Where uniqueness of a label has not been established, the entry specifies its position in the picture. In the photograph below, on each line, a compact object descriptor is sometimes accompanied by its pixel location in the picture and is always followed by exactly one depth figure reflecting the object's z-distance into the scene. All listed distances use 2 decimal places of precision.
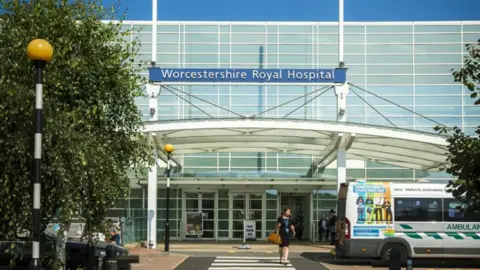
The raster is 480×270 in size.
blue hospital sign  25.36
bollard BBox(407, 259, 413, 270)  10.41
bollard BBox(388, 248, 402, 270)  10.71
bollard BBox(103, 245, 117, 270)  11.00
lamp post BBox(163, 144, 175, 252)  22.69
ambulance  18.81
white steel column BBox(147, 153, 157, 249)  24.77
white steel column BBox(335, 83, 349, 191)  24.98
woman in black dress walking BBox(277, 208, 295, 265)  18.67
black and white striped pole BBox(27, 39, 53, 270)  8.62
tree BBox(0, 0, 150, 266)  9.90
